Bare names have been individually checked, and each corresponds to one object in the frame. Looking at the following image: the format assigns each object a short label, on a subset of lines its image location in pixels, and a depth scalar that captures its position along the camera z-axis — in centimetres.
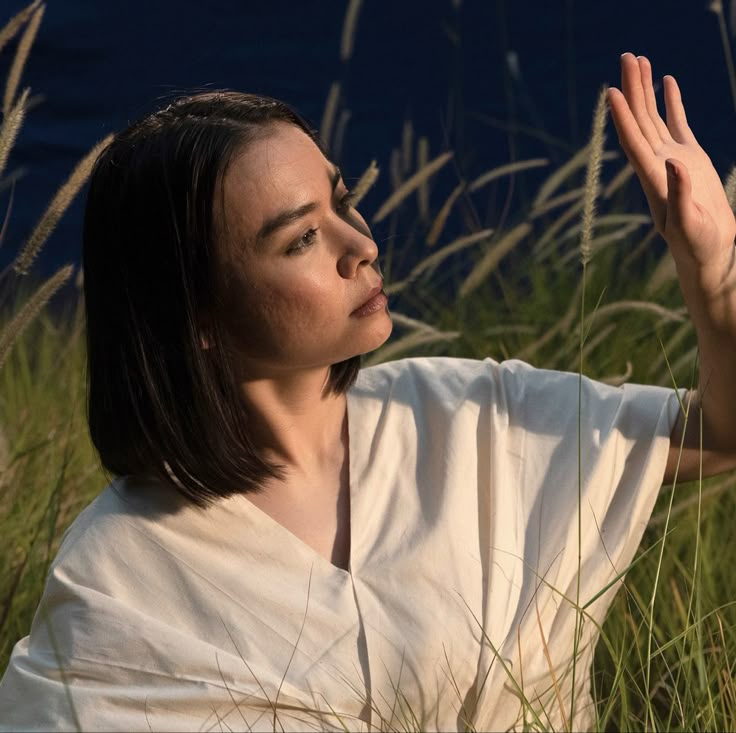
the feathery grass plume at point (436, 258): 430
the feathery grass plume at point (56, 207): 334
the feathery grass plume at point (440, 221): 462
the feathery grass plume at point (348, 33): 559
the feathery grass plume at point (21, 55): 375
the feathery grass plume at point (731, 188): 337
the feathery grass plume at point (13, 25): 353
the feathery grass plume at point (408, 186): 439
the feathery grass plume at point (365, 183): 367
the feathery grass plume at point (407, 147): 552
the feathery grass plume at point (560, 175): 458
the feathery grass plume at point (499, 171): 470
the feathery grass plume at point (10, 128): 326
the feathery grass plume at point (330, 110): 509
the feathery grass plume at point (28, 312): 321
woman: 323
